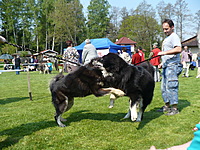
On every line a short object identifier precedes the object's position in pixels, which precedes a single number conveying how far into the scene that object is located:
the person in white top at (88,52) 7.67
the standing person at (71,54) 8.97
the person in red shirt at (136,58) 11.94
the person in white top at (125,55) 12.05
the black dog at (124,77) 4.38
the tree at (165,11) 41.31
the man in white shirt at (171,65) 5.28
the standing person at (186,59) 15.48
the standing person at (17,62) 22.98
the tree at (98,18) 66.38
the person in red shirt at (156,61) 13.02
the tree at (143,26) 45.64
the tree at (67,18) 51.53
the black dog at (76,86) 4.40
